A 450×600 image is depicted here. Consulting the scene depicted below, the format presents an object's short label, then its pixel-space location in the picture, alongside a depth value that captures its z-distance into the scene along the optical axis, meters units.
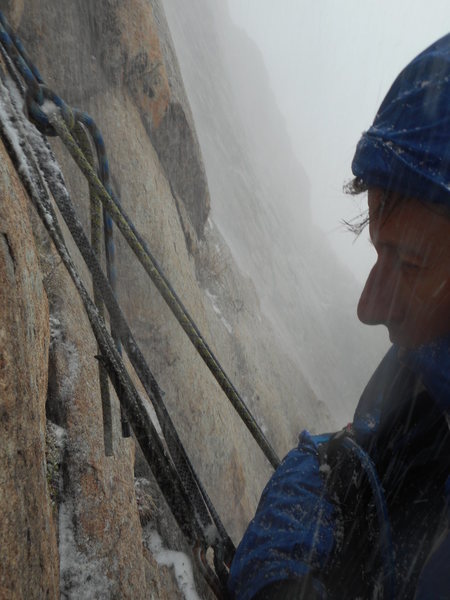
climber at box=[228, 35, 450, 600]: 0.28
